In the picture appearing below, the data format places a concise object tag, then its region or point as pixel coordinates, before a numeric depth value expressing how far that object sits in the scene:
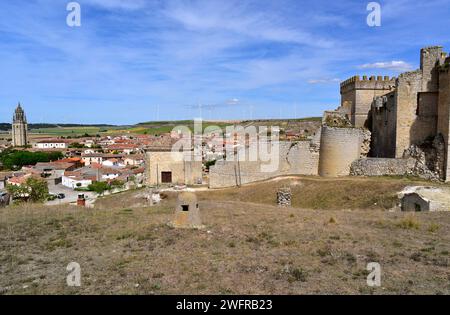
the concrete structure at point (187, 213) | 10.27
